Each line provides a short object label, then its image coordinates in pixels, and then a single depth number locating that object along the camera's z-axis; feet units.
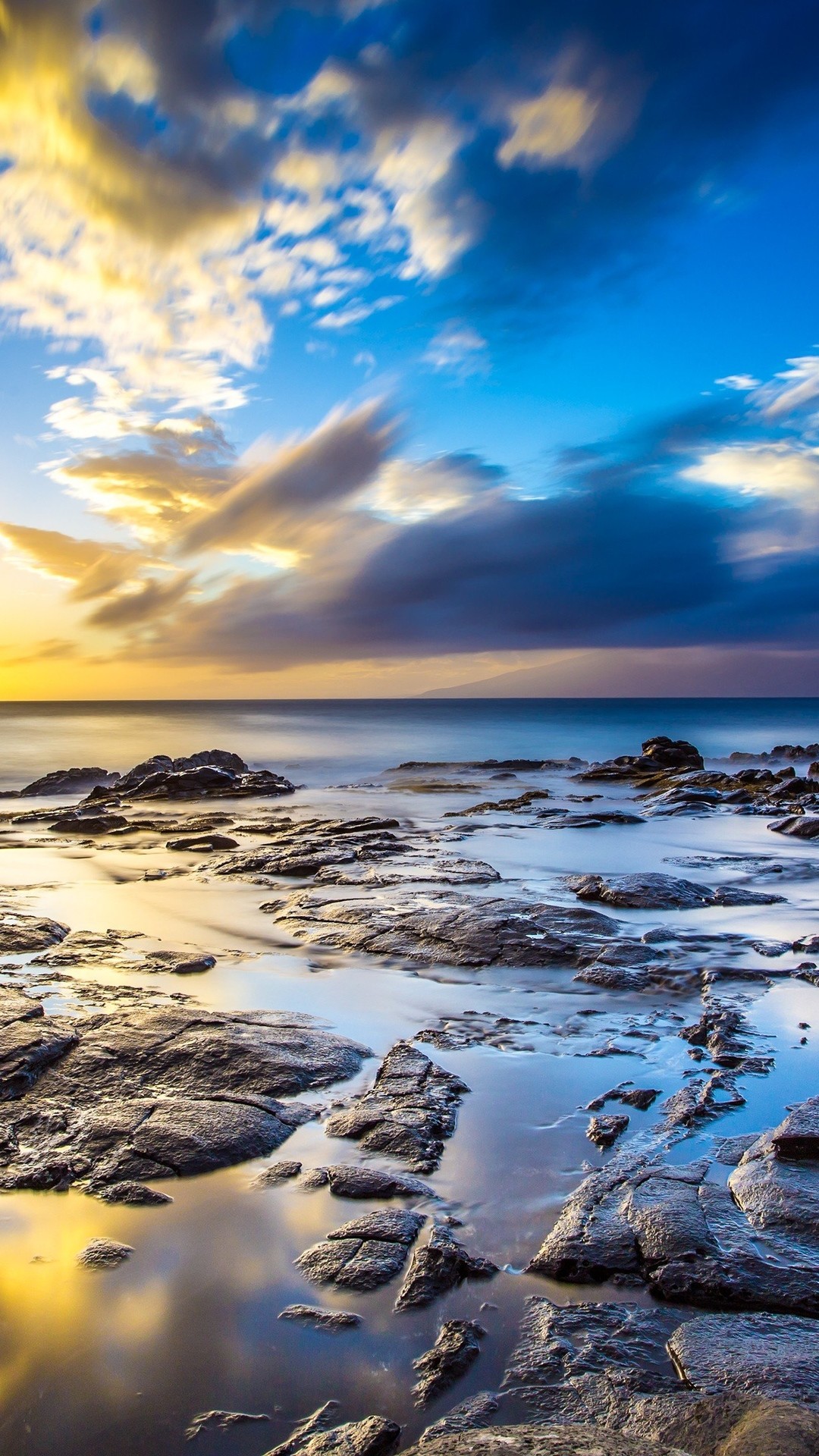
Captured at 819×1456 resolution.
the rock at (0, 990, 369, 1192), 13.44
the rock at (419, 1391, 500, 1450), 8.33
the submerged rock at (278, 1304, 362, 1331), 9.96
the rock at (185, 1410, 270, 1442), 8.57
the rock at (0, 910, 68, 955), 26.22
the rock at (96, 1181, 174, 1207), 12.44
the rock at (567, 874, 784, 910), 32.01
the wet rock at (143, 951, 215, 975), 23.89
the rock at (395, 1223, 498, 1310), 10.34
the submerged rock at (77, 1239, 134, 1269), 11.05
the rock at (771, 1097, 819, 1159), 12.99
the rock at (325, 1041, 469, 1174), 14.00
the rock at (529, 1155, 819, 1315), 10.28
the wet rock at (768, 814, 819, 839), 52.75
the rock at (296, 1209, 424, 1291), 10.73
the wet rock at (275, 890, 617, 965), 25.29
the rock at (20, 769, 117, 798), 87.45
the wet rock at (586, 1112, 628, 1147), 14.33
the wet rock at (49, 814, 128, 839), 57.00
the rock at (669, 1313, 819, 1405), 8.57
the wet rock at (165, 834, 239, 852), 48.01
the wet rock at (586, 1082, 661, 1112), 15.57
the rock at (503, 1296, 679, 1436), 8.71
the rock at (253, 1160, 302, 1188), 12.94
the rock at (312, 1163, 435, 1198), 12.57
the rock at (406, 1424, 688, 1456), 7.12
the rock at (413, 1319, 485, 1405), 9.01
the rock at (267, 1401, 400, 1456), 8.09
